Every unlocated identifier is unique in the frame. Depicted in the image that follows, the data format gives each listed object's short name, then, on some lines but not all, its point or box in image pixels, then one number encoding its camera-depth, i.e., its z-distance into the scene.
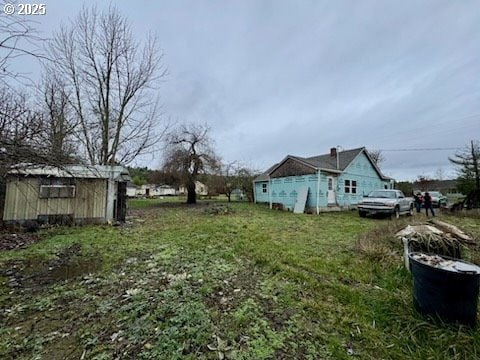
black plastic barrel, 2.42
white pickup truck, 12.07
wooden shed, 8.27
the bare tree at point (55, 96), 7.69
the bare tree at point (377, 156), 34.09
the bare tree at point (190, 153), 21.06
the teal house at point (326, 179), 15.52
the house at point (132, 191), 39.54
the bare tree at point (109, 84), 14.05
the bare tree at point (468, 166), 25.05
